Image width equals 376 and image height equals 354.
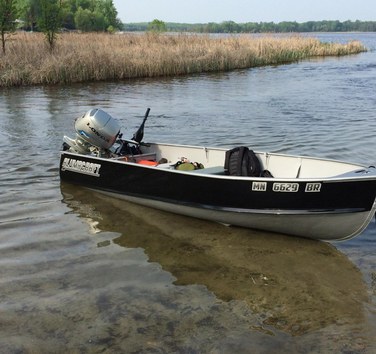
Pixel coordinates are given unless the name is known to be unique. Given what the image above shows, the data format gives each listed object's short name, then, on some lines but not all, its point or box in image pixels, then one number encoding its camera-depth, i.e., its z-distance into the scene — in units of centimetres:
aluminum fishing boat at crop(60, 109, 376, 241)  539
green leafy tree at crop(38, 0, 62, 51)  2531
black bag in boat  642
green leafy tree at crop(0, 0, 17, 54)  2373
